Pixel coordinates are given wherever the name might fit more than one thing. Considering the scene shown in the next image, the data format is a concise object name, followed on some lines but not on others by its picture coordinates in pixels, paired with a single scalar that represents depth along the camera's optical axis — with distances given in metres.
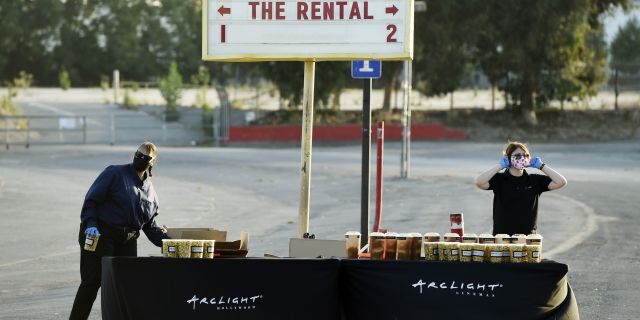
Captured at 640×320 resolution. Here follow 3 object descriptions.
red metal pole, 28.69
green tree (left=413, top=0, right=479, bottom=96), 78.60
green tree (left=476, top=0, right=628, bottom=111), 77.06
